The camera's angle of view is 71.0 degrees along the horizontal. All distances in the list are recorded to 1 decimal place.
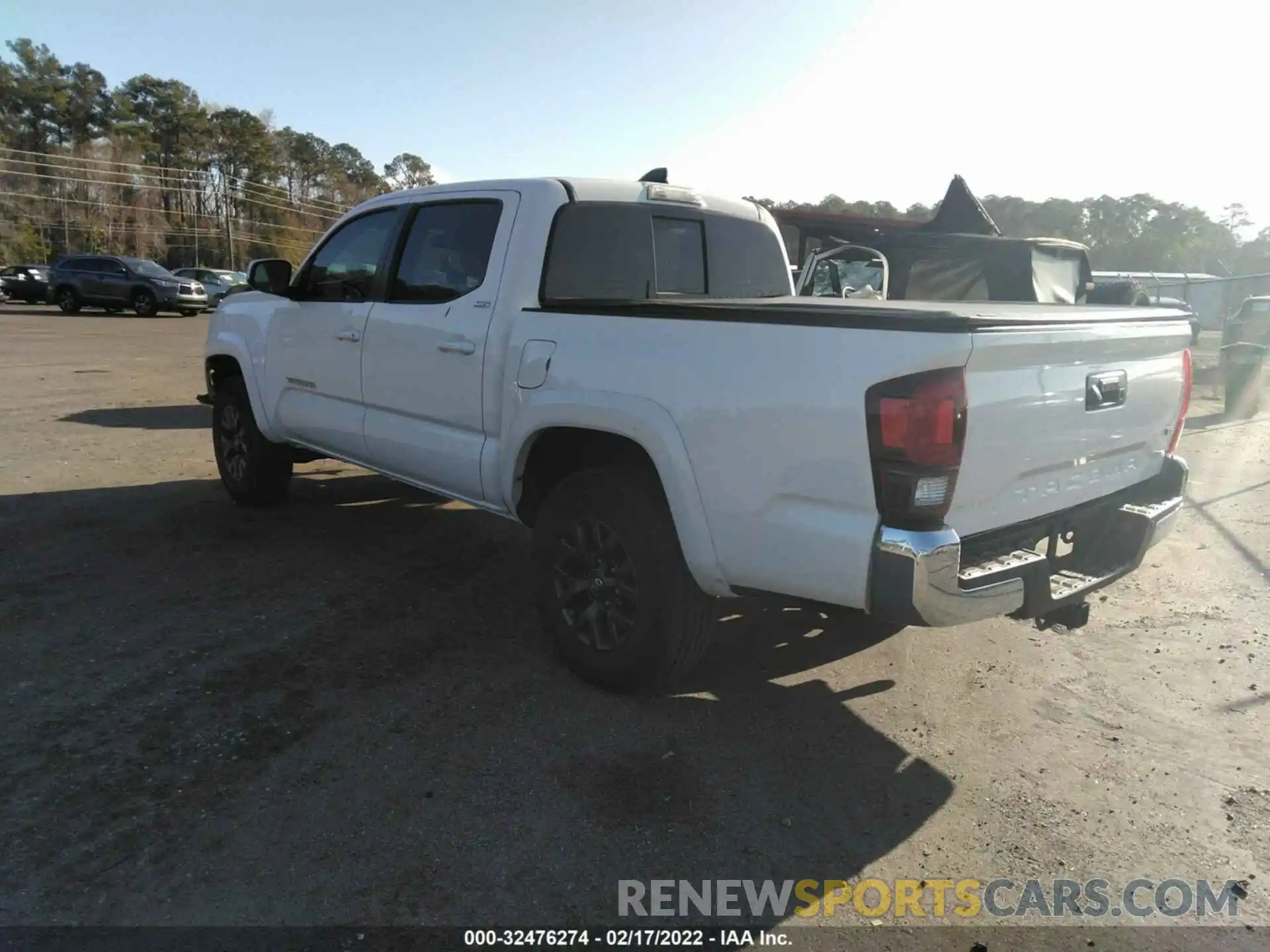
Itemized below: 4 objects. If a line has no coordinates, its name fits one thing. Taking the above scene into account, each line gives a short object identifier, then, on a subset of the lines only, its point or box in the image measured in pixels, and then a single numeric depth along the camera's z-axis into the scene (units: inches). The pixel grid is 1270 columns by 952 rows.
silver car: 1270.9
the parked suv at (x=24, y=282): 1284.4
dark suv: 1111.6
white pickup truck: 105.9
